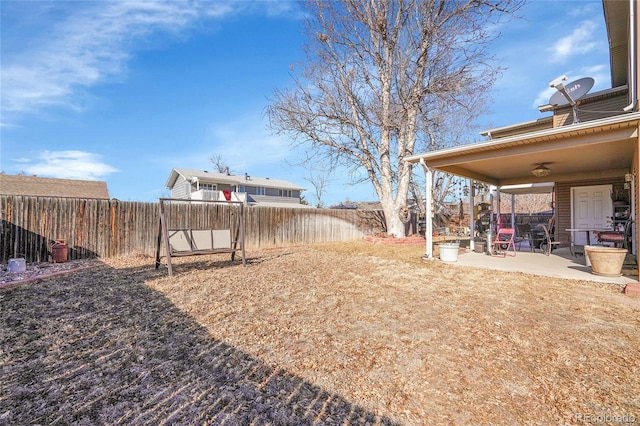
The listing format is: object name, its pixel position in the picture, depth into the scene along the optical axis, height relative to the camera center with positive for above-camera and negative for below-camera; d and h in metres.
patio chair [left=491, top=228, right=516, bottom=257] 7.80 -0.73
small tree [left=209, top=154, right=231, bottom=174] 32.27 +6.04
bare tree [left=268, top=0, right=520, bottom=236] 10.63 +5.58
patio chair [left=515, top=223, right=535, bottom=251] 10.51 -0.50
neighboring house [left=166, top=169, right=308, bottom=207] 21.89 +2.55
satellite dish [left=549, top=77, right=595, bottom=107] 7.43 +3.49
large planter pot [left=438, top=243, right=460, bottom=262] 7.09 -0.85
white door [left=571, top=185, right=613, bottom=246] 8.82 +0.32
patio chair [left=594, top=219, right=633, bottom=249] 6.02 -0.38
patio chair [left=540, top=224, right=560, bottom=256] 7.78 -0.80
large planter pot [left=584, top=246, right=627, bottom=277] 5.02 -0.74
